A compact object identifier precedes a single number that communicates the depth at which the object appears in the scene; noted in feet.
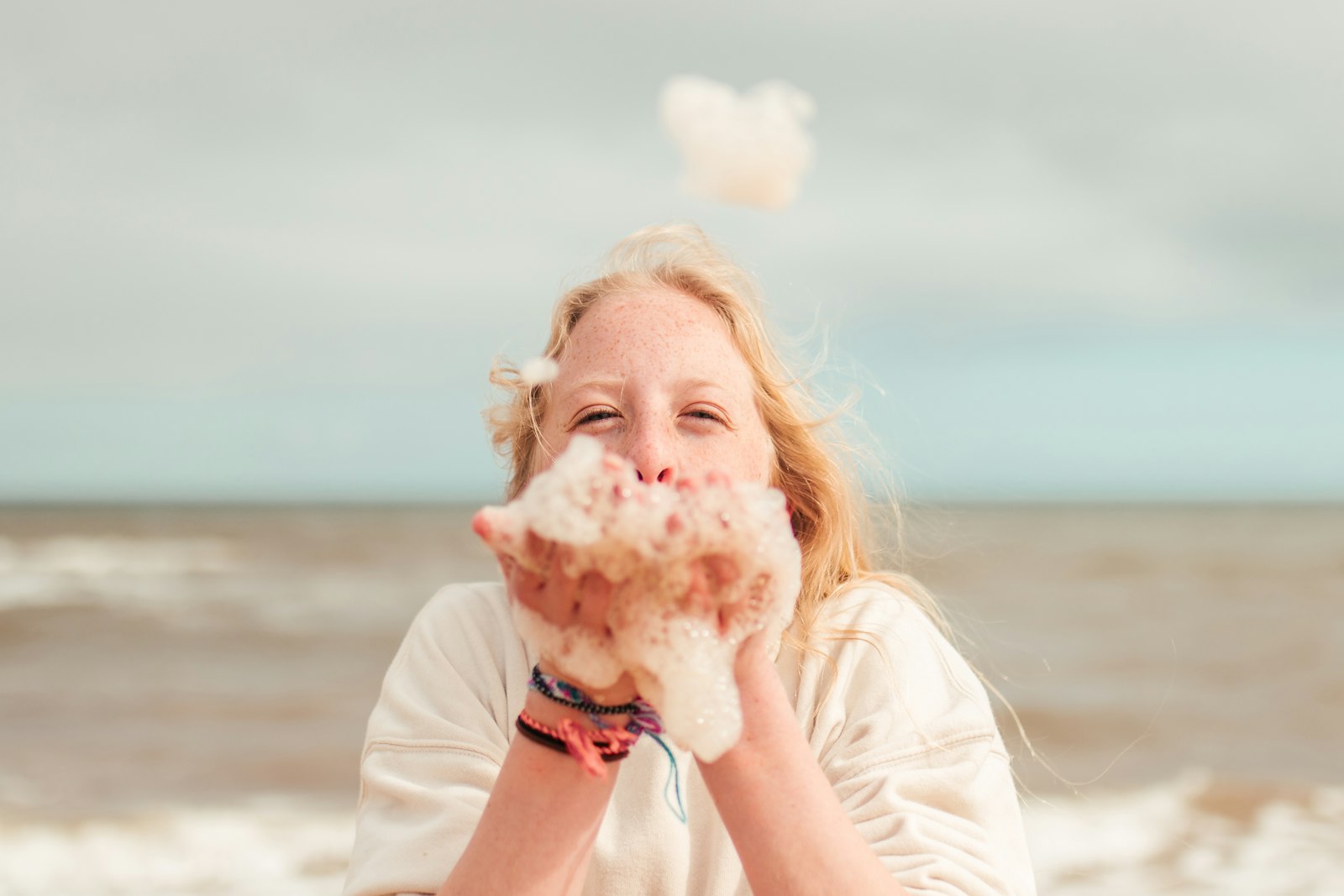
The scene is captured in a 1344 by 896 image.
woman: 5.30
